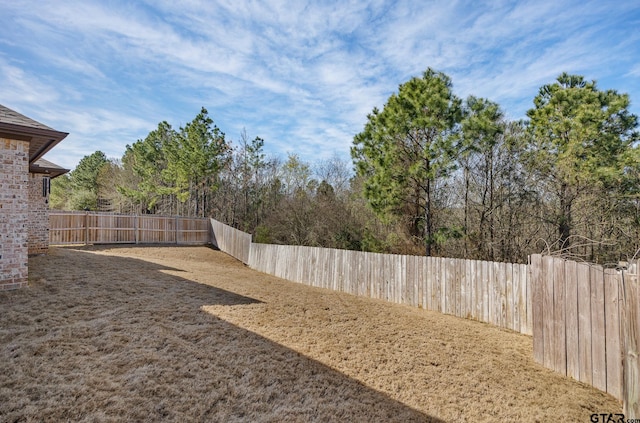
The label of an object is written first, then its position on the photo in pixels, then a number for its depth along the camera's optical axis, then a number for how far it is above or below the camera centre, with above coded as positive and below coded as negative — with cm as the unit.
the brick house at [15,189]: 593 +46
